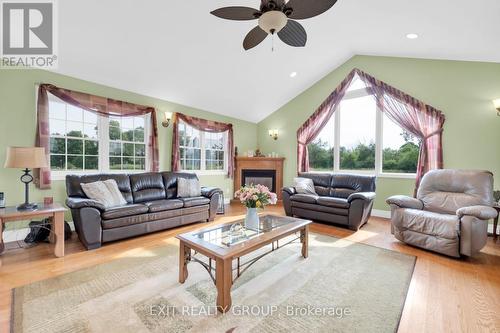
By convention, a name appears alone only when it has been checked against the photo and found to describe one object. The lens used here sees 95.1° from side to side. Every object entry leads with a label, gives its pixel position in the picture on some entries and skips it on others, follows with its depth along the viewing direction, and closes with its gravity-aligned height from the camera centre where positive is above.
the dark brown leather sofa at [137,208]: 2.93 -0.68
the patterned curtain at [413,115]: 4.20 +0.94
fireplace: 6.32 -0.24
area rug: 1.64 -1.15
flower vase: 2.55 -0.63
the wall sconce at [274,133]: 6.46 +0.85
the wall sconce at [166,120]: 4.80 +0.91
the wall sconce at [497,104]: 3.51 +0.94
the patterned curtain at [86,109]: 3.36 +0.90
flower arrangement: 2.55 -0.38
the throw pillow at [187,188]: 4.29 -0.48
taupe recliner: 2.65 -0.64
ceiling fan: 1.94 +1.37
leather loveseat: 3.80 -0.66
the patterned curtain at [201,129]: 4.96 +0.83
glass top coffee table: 1.78 -0.72
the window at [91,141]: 3.65 +0.39
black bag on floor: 3.11 -0.96
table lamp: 2.60 +0.04
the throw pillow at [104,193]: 3.28 -0.45
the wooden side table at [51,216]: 2.52 -0.61
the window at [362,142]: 4.70 +0.48
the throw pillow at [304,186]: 4.67 -0.46
